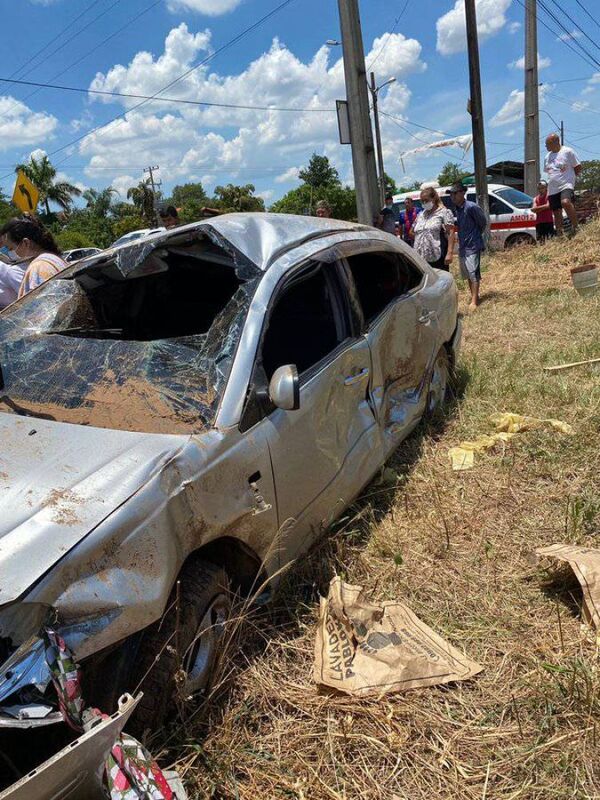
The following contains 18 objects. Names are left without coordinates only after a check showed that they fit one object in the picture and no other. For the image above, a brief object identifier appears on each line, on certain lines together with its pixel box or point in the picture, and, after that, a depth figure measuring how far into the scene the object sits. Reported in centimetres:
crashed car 171
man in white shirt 1070
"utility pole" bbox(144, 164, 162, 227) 5710
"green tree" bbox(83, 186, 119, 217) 5706
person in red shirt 1273
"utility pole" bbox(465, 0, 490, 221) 1284
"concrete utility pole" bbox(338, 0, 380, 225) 859
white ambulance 1386
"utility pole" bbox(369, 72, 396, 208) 3173
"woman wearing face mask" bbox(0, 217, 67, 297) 407
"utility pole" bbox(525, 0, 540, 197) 1587
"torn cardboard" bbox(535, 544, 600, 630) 242
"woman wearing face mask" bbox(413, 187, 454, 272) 804
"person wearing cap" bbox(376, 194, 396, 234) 934
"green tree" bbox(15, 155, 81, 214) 5028
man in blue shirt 844
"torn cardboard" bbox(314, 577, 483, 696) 221
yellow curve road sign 936
